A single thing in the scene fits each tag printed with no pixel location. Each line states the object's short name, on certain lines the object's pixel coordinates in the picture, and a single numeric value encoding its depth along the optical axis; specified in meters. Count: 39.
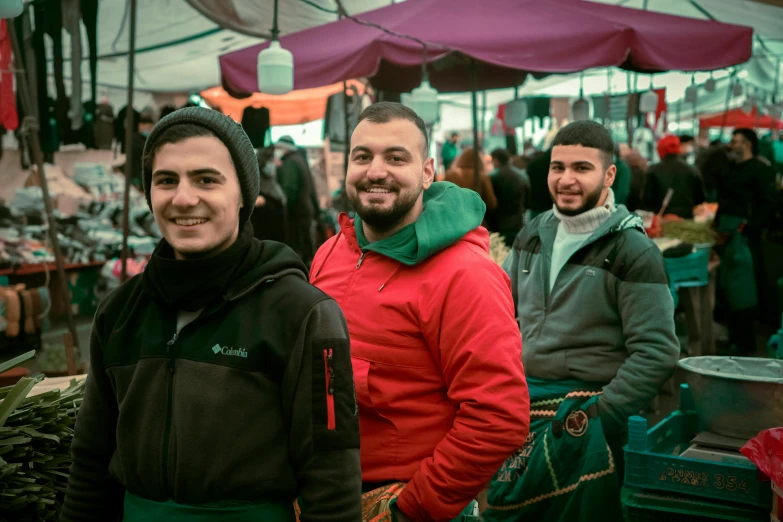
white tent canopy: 7.92
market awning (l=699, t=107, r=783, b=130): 22.95
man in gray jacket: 2.94
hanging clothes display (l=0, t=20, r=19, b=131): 5.74
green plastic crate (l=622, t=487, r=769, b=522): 2.56
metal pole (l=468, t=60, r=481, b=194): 6.57
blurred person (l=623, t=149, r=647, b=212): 10.32
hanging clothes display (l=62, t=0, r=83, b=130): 5.80
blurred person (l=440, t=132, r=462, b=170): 16.89
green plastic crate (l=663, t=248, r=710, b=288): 6.55
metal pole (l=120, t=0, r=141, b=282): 4.11
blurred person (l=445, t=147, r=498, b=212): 8.05
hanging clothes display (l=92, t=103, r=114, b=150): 8.44
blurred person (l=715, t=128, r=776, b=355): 7.61
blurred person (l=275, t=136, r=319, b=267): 9.91
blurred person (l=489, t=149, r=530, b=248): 8.29
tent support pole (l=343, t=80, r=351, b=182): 7.71
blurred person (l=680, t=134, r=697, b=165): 11.32
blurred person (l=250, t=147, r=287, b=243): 9.46
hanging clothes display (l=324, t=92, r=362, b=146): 9.97
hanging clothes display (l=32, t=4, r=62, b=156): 6.20
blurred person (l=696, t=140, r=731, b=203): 9.48
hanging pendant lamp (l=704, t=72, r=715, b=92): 9.80
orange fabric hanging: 11.93
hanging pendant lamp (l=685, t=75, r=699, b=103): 10.37
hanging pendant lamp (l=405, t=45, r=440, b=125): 5.92
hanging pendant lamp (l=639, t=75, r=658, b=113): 10.09
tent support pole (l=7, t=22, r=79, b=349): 4.07
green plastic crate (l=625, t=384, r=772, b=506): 2.54
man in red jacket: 1.96
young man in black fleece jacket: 1.52
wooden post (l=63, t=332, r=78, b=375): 3.23
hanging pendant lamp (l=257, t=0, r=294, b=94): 5.00
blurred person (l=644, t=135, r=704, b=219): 8.25
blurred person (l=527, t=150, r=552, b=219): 7.67
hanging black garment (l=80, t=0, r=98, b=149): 5.94
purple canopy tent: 5.30
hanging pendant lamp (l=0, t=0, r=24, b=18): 3.01
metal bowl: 2.77
